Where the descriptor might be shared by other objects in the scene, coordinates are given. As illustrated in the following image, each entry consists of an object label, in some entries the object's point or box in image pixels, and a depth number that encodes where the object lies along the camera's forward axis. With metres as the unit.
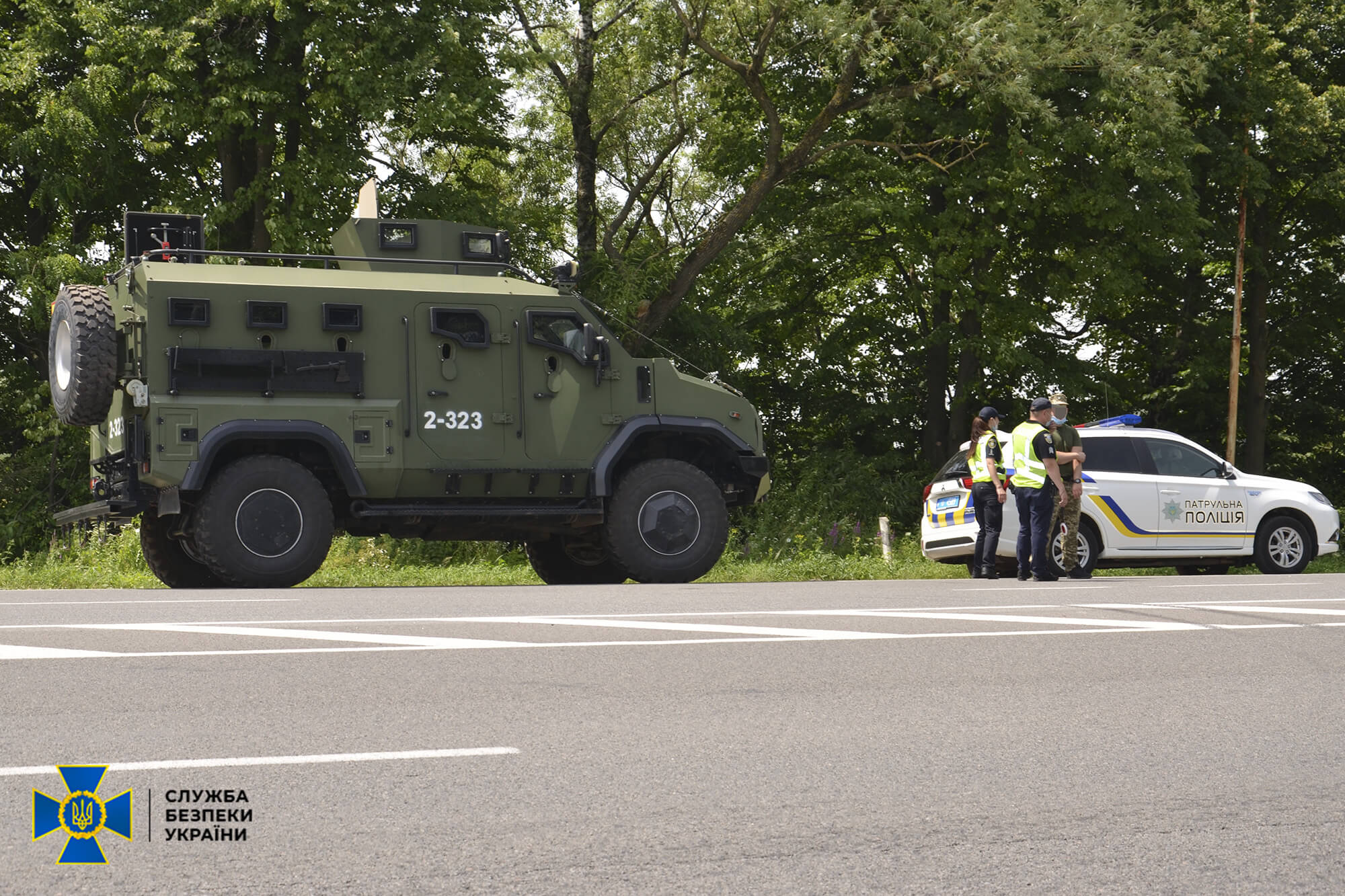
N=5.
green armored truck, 12.89
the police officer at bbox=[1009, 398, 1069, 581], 14.23
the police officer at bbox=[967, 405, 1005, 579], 14.95
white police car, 16.08
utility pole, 29.36
